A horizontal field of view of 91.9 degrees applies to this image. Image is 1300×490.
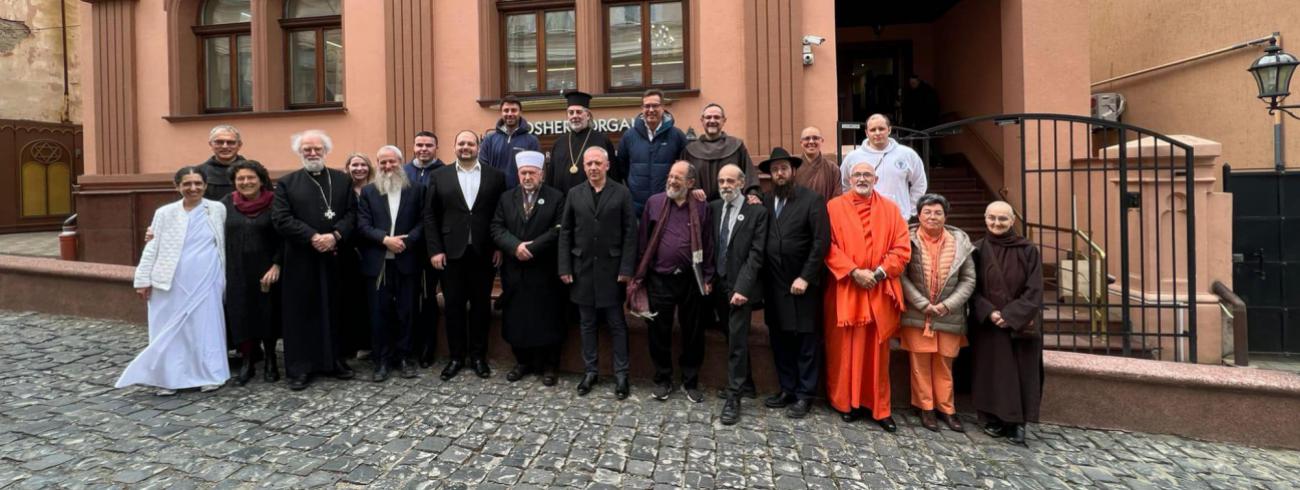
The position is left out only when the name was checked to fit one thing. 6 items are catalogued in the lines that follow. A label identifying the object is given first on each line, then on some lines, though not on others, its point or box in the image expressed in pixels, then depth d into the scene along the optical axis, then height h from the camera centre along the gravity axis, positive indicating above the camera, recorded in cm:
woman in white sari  468 -35
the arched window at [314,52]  896 +274
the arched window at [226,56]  924 +278
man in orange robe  418 -37
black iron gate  546 -19
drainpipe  1535 +561
